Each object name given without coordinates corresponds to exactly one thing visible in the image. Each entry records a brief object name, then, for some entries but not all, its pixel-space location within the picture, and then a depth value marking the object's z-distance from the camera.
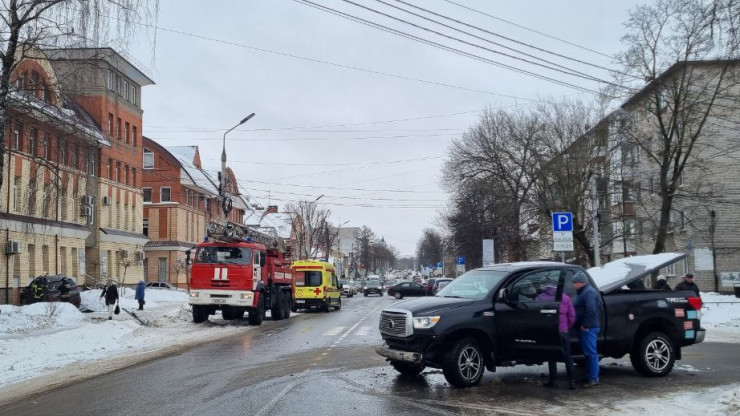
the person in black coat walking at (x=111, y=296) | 24.37
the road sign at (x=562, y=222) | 20.52
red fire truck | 23.73
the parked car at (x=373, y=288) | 61.19
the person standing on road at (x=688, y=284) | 16.89
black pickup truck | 9.56
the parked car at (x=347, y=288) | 60.31
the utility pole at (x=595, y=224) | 23.26
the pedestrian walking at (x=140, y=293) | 30.33
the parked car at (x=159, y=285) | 53.09
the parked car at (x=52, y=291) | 31.12
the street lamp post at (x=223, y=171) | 30.22
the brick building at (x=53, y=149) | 15.99
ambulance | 33.47
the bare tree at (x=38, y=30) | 14.52
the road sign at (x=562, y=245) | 20.25
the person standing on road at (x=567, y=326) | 9.45
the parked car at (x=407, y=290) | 50.16
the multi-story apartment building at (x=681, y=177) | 25.17
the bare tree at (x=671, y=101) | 23.03
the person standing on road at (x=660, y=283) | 18.75
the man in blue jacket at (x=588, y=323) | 9.51
